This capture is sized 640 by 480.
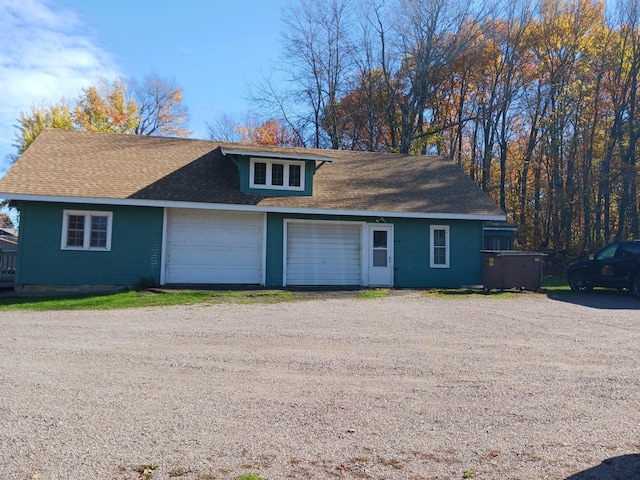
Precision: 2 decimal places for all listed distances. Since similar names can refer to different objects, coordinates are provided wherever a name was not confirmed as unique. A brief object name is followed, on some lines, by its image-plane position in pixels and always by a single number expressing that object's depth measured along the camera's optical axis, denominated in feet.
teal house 50.44
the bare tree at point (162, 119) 138.41
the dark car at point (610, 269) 50.34
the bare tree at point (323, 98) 116.26
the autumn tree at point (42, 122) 126.62
